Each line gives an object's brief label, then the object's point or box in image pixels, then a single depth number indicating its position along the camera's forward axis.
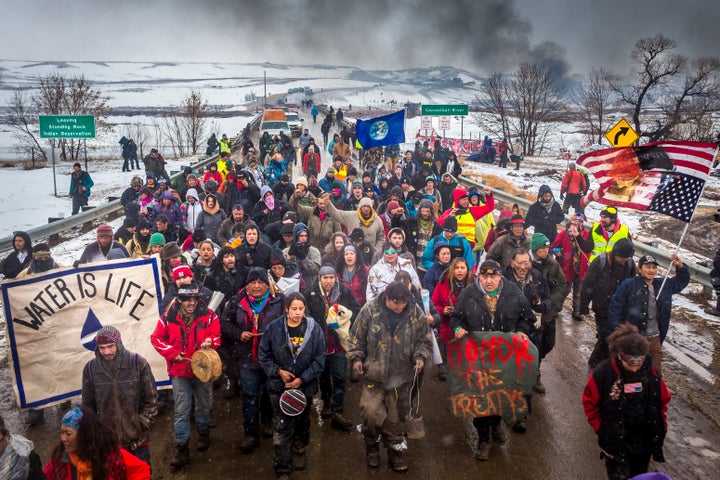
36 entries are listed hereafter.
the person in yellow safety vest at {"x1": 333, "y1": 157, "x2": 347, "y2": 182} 15.48
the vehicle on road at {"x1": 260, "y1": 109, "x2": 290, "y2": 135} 33.94
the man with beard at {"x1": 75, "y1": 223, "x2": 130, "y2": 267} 7.09
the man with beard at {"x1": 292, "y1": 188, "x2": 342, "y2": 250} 9.09
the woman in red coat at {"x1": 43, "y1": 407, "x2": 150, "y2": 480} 3.18
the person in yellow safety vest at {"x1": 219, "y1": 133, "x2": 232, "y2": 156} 25.69
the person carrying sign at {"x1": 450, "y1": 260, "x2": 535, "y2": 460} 5.11
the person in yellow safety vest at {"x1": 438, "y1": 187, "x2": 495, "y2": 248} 9.05
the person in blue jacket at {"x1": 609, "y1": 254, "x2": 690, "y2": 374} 5.42
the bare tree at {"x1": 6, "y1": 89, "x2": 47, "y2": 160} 35.47
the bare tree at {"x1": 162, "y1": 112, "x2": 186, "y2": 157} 39.19
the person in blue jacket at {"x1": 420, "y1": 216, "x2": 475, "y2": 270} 7.23
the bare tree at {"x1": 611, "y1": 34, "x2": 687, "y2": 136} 33.94
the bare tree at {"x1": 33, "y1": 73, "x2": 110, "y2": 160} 32.72
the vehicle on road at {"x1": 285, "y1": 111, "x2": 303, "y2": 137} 35.66
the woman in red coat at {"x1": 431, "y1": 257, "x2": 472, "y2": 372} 5.88
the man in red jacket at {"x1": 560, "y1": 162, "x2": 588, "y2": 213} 14.01
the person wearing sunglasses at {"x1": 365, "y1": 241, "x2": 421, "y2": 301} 6.45
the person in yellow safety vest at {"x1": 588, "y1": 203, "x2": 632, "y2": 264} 7.92
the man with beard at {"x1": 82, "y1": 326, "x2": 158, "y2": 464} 4.14
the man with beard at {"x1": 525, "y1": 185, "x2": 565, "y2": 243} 9.40
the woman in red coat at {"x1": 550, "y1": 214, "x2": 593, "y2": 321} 7.94
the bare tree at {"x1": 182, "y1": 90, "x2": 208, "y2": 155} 38.94
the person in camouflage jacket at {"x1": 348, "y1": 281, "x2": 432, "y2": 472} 4.80
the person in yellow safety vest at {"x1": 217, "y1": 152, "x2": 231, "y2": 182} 15.97
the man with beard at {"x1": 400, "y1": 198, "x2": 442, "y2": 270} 9.44
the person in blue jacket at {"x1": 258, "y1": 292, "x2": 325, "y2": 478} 4.74
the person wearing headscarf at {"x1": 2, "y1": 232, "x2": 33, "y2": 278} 6.95
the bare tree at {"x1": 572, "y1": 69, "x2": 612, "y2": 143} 36.66
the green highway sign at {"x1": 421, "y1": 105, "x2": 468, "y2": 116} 29.23
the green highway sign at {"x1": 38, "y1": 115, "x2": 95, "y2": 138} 20.25
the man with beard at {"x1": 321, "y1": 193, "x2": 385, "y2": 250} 8.58
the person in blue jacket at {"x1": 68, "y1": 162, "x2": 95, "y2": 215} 15.47
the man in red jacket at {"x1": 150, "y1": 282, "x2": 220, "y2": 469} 4.86
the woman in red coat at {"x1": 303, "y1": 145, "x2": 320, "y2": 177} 17.17
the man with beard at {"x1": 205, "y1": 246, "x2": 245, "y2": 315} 6.18
